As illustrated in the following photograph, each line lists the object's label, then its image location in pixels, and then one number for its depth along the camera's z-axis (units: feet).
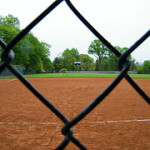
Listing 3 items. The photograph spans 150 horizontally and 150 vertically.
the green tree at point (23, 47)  74.74
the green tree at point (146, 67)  132.77
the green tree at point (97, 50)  164.14
